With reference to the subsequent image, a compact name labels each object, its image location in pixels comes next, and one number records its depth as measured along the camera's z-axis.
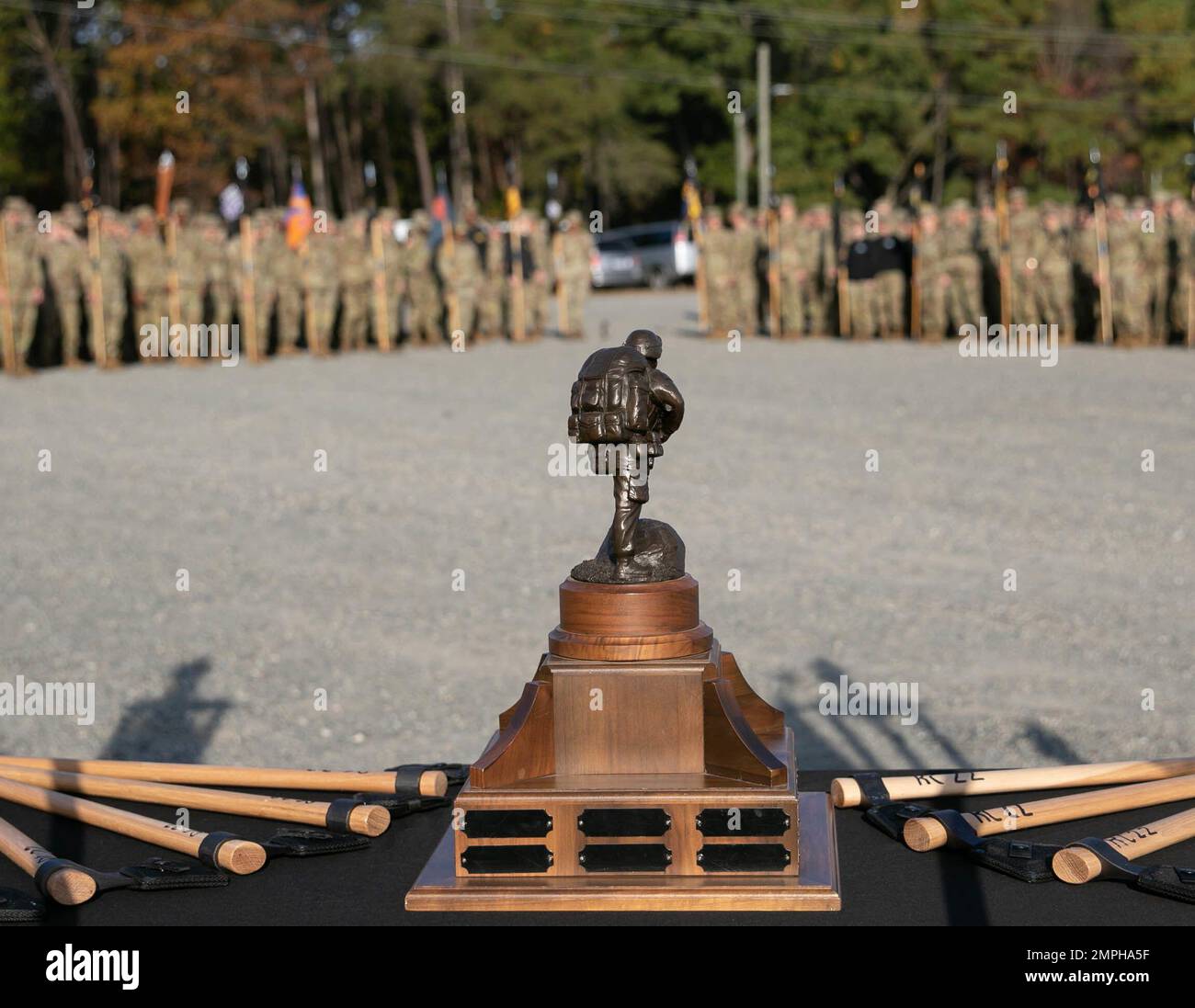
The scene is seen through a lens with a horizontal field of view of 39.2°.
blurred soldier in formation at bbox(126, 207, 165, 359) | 23.64
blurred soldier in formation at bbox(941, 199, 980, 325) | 24.98
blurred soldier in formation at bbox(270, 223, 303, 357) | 24.66
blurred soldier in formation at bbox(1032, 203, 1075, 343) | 24.59
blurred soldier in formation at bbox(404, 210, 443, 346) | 26.64
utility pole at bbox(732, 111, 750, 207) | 47.81
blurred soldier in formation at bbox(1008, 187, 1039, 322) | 24.88
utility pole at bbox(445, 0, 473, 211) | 50.91
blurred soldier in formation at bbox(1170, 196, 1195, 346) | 23.98
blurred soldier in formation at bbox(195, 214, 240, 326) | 24.17
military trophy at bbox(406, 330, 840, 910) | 2.50
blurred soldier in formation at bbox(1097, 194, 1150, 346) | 24.05
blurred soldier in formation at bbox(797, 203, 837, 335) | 26.86
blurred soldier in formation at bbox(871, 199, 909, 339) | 25.94
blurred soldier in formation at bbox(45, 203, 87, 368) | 22.89
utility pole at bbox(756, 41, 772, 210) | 46.38
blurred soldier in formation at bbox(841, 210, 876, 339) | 26.00
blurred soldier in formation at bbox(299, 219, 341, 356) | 24.52
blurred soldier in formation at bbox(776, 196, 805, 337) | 26.77
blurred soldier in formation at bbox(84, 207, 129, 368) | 23.22
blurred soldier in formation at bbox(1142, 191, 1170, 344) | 24.14
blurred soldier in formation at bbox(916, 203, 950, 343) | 25.12
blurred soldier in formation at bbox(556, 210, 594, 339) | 27.36
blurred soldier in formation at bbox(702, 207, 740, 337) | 27.20
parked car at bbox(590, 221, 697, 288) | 46.22
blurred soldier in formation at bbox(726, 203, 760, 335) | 27.30
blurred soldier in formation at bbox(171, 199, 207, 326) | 23.78
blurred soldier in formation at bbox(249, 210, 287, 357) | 24.52
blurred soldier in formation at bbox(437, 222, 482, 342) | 26.77
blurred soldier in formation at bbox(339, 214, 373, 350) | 25.31
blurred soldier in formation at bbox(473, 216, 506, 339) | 27.86
